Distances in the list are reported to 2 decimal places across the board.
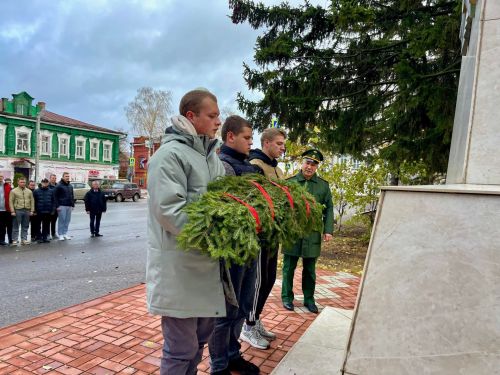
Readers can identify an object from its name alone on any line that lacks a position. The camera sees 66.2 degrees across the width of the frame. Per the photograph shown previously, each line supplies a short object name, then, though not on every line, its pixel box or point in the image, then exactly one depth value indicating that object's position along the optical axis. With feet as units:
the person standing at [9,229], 31.01
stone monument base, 6.08
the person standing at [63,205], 34.50
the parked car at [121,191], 93.25
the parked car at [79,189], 87.61
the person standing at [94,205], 36.04
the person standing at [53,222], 34.68
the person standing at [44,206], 32.81
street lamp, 93.30
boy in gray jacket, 6.37
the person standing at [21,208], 31.35
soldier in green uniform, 13.97
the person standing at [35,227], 32.81
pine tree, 21.68
